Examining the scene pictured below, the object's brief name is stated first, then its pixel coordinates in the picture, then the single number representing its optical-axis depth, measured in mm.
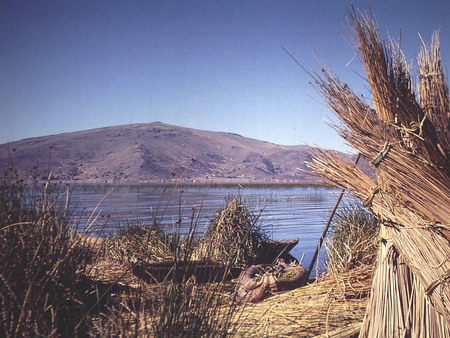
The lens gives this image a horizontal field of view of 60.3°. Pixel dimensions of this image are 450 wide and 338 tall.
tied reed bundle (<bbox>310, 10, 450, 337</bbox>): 2387
